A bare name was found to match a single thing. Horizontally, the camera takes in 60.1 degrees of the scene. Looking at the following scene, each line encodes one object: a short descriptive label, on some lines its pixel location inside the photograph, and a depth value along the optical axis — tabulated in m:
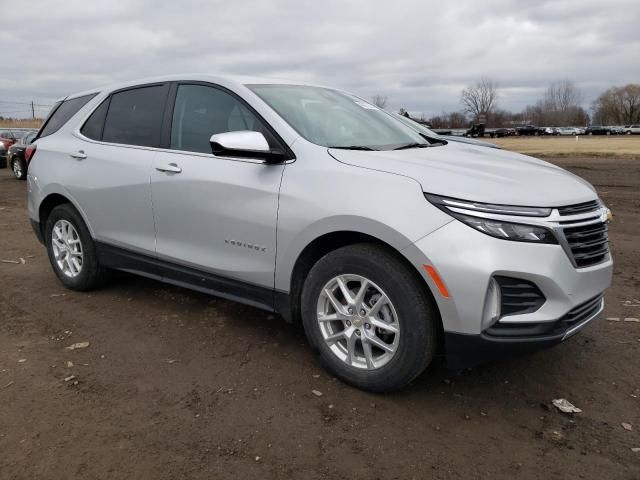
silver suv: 2.69
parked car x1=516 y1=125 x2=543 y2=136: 78.06
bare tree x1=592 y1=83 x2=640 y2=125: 112.19
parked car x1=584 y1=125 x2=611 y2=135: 76.83
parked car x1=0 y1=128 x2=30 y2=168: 20.67
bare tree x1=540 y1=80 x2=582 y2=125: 118.06
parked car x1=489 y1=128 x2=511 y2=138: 70.94
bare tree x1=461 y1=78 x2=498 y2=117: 114.89
